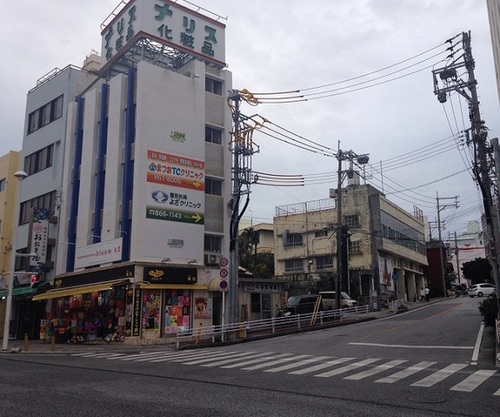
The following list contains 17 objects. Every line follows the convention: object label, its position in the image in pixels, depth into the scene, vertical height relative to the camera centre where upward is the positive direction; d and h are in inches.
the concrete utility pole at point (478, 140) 711.1 +257.5
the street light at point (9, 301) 858.8 -1.1
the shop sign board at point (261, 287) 1140.3 +29.0
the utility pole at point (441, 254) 2418.1 +215.6
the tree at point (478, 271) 3009.4 +168.2
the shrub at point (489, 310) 818.8 -20.7
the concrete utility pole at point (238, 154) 981.2 +294.8
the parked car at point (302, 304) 1200.8 -12.8
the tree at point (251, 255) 2096.5 +195.8
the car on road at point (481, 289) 2056.3 +37.2
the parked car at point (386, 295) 1669.5 +12.1
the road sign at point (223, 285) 855.1 +25.1
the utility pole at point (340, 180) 1238.9 +334.3
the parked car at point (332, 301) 1352.1 -6.3
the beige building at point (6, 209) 1433.6 +282.0
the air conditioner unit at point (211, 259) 1100.5 +92.3
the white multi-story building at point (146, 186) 992.9 +260.5
